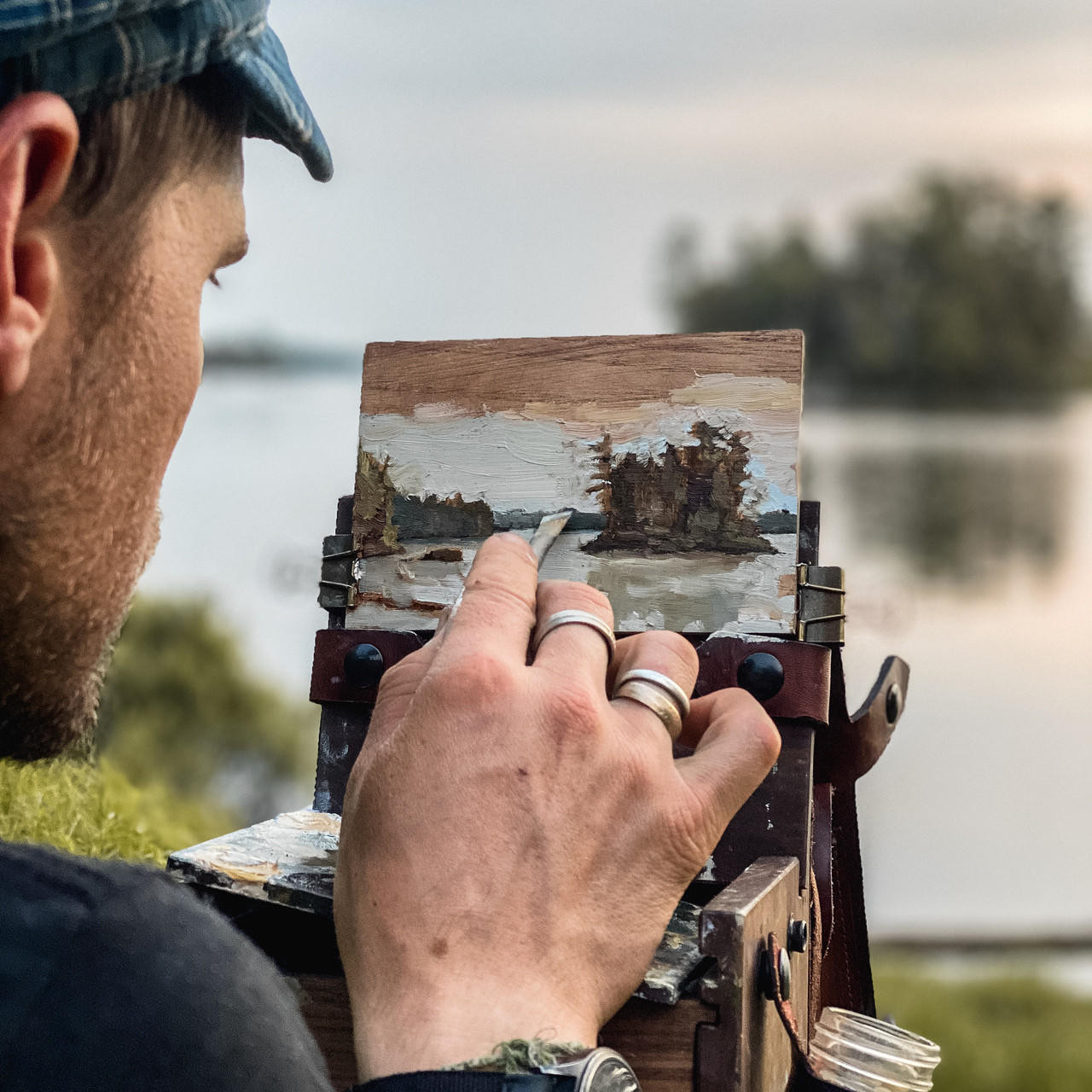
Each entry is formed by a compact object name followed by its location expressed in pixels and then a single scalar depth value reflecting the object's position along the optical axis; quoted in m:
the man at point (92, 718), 0.62
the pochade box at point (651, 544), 0.82
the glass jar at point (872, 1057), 0.79
